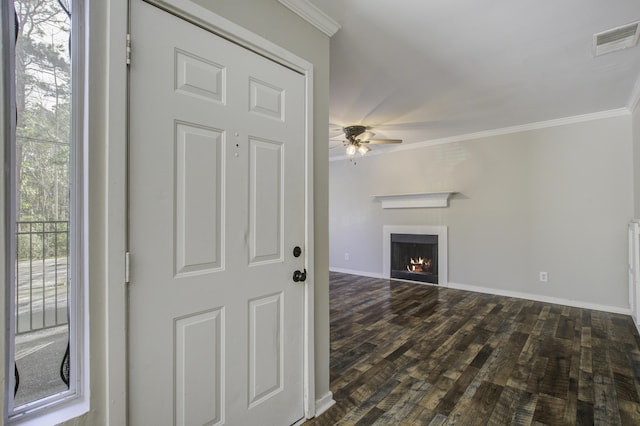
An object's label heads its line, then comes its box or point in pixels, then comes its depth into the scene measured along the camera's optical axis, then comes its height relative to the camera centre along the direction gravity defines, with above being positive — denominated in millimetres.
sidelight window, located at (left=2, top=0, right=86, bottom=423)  973 +22
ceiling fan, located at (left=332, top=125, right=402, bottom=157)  3939 +993
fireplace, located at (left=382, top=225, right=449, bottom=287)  5066 -739
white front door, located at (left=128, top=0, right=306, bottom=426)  1179 -74
